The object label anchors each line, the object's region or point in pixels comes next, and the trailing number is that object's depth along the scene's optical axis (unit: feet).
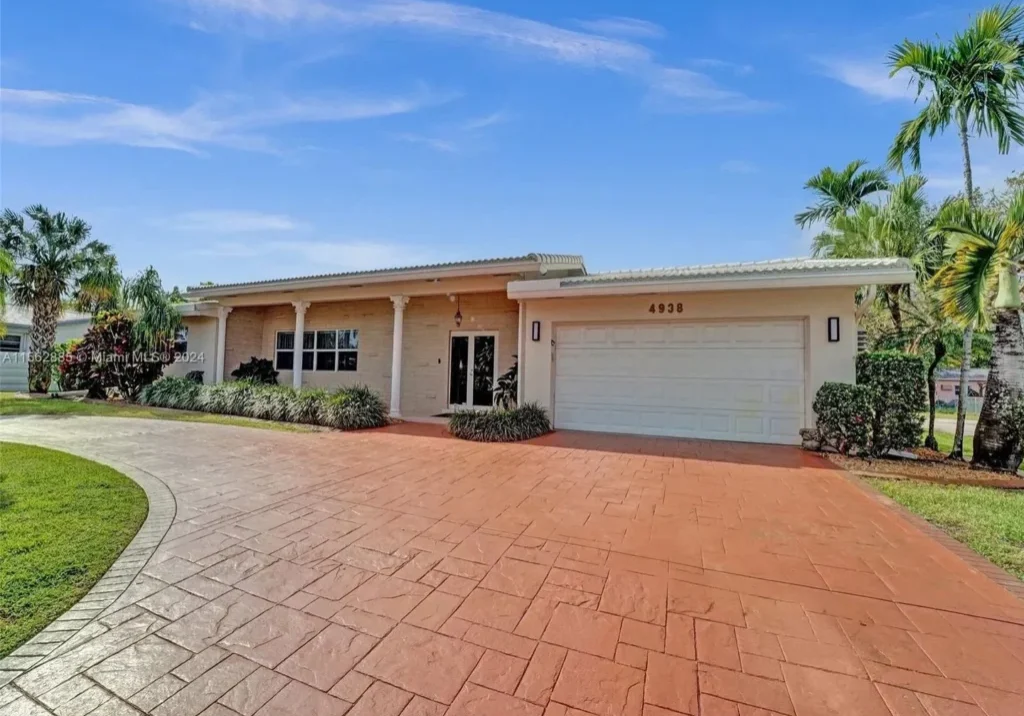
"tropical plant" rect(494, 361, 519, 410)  35.40
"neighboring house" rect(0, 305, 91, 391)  62.54
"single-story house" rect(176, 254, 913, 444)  26.86
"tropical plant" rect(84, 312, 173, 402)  45.65
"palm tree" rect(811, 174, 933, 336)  31.22
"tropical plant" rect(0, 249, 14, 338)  30.99
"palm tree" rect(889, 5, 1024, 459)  22.77
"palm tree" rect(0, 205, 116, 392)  49.88
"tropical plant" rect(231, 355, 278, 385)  46.00
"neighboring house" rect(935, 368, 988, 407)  66.64
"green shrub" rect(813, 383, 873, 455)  24.18
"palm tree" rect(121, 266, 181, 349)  45.55
